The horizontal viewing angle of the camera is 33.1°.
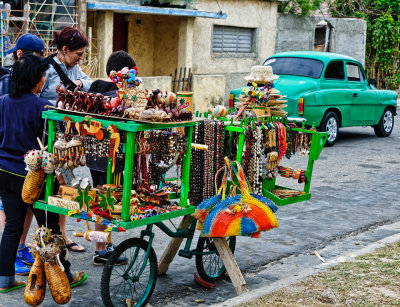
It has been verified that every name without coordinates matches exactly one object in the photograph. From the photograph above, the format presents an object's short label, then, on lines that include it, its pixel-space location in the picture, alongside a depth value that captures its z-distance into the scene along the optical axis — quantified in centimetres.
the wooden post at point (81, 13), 1603
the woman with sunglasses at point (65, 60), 580
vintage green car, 1300
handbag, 501
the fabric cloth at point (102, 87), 571
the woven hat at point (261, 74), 620
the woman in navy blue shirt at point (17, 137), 494
